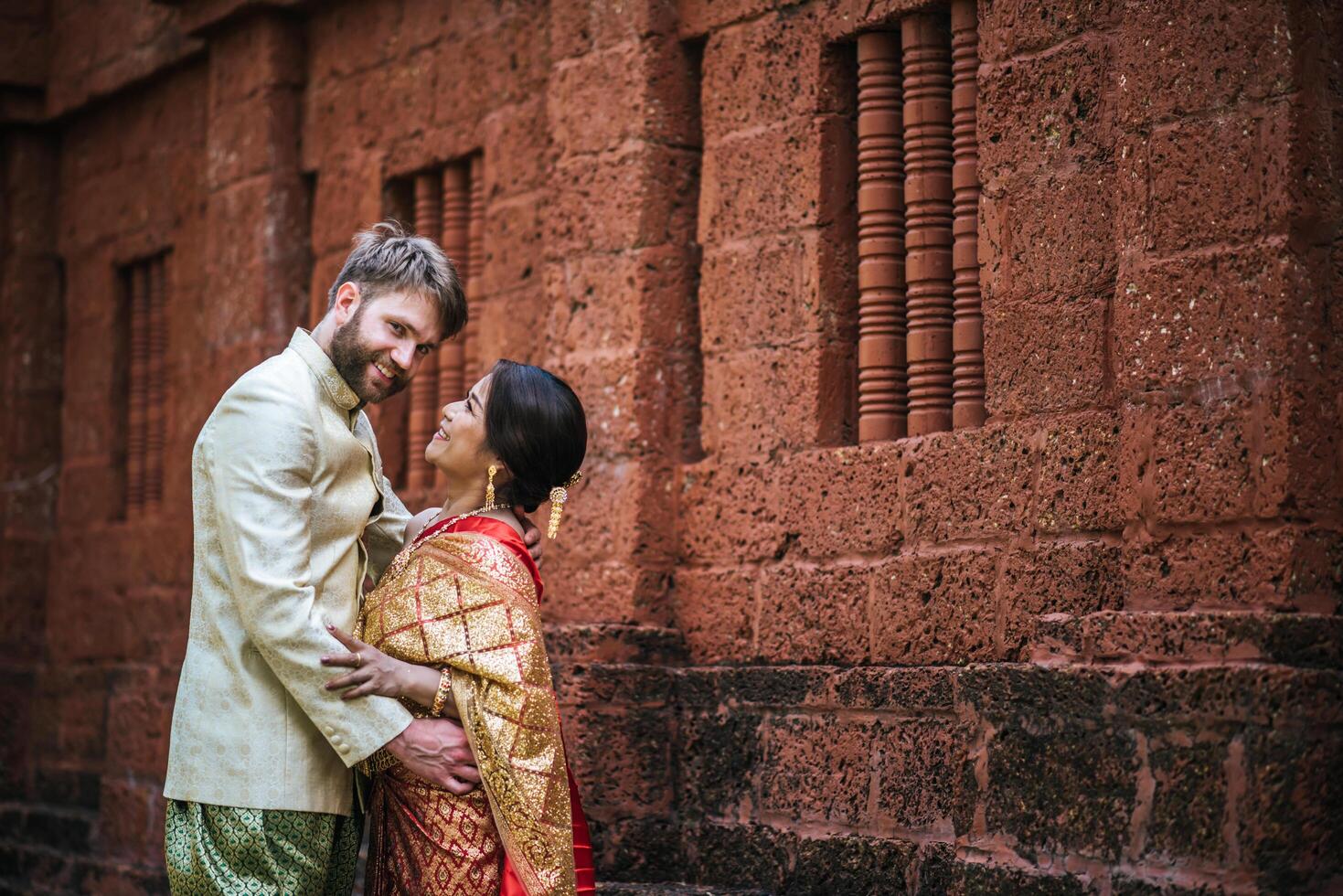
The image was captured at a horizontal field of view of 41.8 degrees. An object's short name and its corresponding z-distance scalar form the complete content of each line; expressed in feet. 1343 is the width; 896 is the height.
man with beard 12.17
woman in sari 12.35
